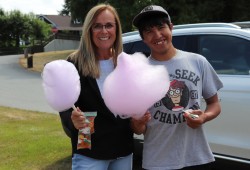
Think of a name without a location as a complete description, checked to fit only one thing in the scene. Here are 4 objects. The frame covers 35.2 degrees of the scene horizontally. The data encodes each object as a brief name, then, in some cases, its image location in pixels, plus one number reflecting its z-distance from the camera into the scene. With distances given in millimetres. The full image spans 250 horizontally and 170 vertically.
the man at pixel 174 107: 2246
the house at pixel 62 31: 46438
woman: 2387
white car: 3980
